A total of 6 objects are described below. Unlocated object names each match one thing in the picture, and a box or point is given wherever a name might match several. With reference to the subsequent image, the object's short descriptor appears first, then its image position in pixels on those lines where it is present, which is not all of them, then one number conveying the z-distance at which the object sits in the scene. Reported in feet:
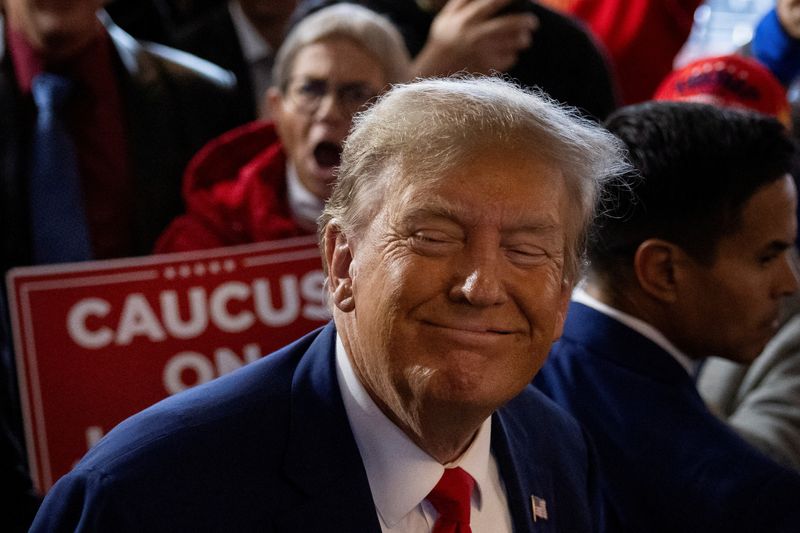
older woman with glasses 10.00
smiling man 5.01
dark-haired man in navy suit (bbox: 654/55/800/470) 8.13
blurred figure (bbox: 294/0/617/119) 10.67
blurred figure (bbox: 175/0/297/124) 12.54
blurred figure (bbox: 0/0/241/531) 9.36
